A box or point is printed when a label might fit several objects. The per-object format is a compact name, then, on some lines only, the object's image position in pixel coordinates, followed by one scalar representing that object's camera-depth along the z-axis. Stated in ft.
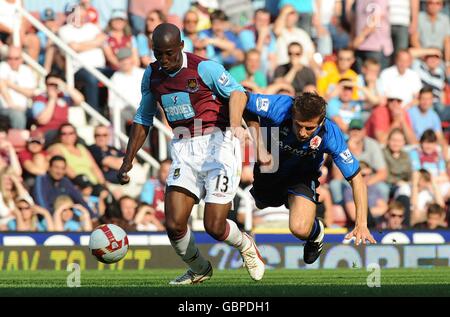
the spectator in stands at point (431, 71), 66.85
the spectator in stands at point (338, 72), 63.98
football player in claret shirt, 36.58
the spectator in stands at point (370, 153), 60.59
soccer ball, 37.73
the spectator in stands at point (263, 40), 63.57
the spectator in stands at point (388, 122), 63.16
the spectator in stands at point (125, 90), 60.18
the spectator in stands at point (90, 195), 56.54
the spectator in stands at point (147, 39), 61.57
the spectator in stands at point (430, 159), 62.59
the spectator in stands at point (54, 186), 55.62
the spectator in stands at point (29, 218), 54.70
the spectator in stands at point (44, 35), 61.21
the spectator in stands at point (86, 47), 61.21
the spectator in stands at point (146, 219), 56.13
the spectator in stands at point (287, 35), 63.98
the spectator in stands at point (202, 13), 63.82
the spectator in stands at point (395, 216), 58.49
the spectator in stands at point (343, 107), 62.80
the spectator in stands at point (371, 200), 58.59
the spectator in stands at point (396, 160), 61.46
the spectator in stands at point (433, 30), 67.97
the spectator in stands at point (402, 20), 66.64
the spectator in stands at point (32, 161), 56.39
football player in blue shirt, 36.06
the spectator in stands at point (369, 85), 64.08
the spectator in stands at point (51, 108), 58.29
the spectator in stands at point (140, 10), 62.64
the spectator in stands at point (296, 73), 62.03
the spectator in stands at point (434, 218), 58.90
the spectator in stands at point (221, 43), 63.21
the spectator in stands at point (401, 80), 65.26
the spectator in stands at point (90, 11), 61.82
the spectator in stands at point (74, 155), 57.21
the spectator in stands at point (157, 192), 57.52
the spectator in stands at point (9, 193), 55.06
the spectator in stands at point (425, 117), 64.13
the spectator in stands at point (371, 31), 65.51
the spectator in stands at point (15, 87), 58.18
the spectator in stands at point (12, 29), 60.03
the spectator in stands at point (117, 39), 61.62
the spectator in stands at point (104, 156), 58.34
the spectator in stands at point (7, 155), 55.98
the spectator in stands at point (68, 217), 55.06
